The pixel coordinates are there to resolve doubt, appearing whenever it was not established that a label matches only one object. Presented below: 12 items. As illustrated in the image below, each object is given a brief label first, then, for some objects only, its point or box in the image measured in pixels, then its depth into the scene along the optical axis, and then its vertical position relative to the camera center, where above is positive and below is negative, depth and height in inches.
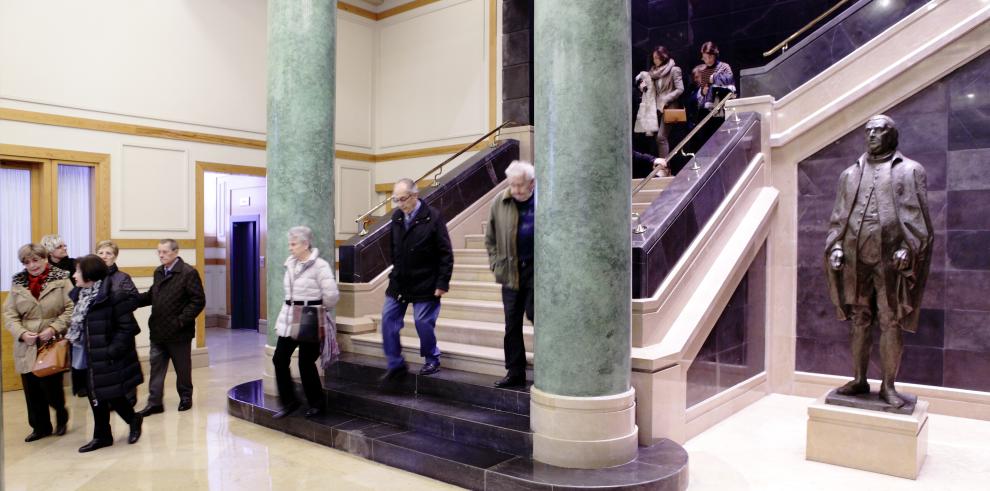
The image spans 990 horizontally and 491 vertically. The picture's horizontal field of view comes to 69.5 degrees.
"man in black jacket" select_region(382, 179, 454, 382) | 216.2 -6.6
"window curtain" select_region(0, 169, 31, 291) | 286.5 +7.6
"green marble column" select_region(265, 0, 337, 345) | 241.9 +39.5
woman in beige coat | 203.6 -24.3
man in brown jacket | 194.9 -3.5
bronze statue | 179.5 -3.2
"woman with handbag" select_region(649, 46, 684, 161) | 337.1 +71.2
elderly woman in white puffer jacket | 207.5 -15.7
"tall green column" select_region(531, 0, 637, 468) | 165.5 +2.5
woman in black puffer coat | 192.4 -27.5
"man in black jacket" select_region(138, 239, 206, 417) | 247.0 -26.8
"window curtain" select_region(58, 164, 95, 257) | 303.3 +11.6
